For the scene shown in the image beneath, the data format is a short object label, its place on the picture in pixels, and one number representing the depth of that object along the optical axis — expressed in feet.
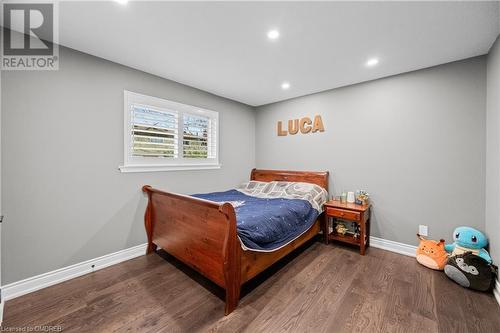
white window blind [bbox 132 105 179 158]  8.60
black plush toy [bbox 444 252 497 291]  5.96
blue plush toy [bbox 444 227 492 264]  6.66
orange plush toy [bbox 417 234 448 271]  7.30
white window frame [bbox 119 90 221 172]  8.22
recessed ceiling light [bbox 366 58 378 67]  7.61
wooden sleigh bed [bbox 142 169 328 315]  5.30
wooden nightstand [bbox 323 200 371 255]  8.63
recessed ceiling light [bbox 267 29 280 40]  6.04
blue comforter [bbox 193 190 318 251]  6.11
